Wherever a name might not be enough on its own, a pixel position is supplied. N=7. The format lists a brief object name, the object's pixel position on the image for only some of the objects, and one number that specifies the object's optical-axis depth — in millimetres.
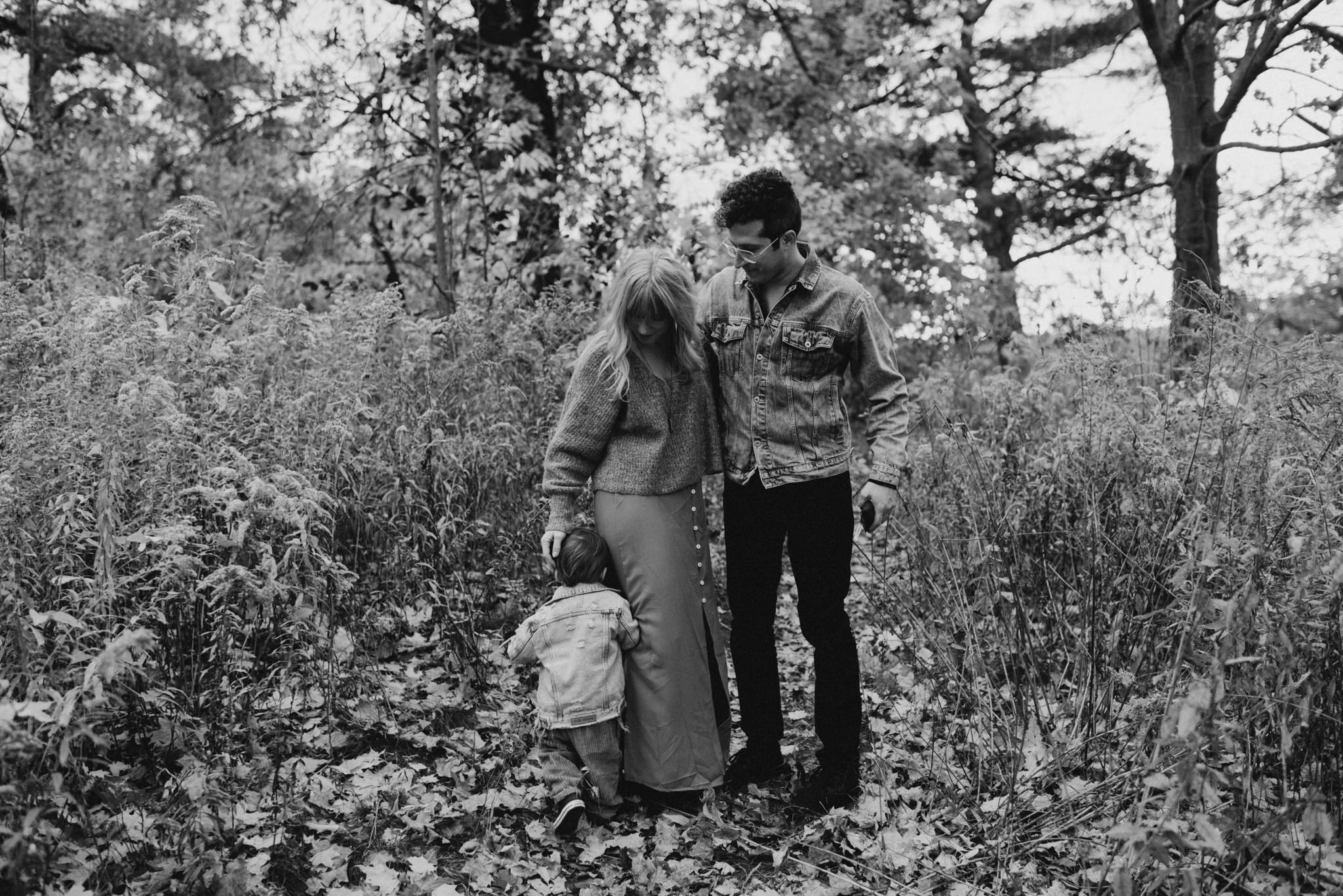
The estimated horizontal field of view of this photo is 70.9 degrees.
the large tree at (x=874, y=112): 10758
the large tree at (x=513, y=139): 7918
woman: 3457
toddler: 3354
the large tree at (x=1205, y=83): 8719
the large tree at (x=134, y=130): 9750
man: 3422
